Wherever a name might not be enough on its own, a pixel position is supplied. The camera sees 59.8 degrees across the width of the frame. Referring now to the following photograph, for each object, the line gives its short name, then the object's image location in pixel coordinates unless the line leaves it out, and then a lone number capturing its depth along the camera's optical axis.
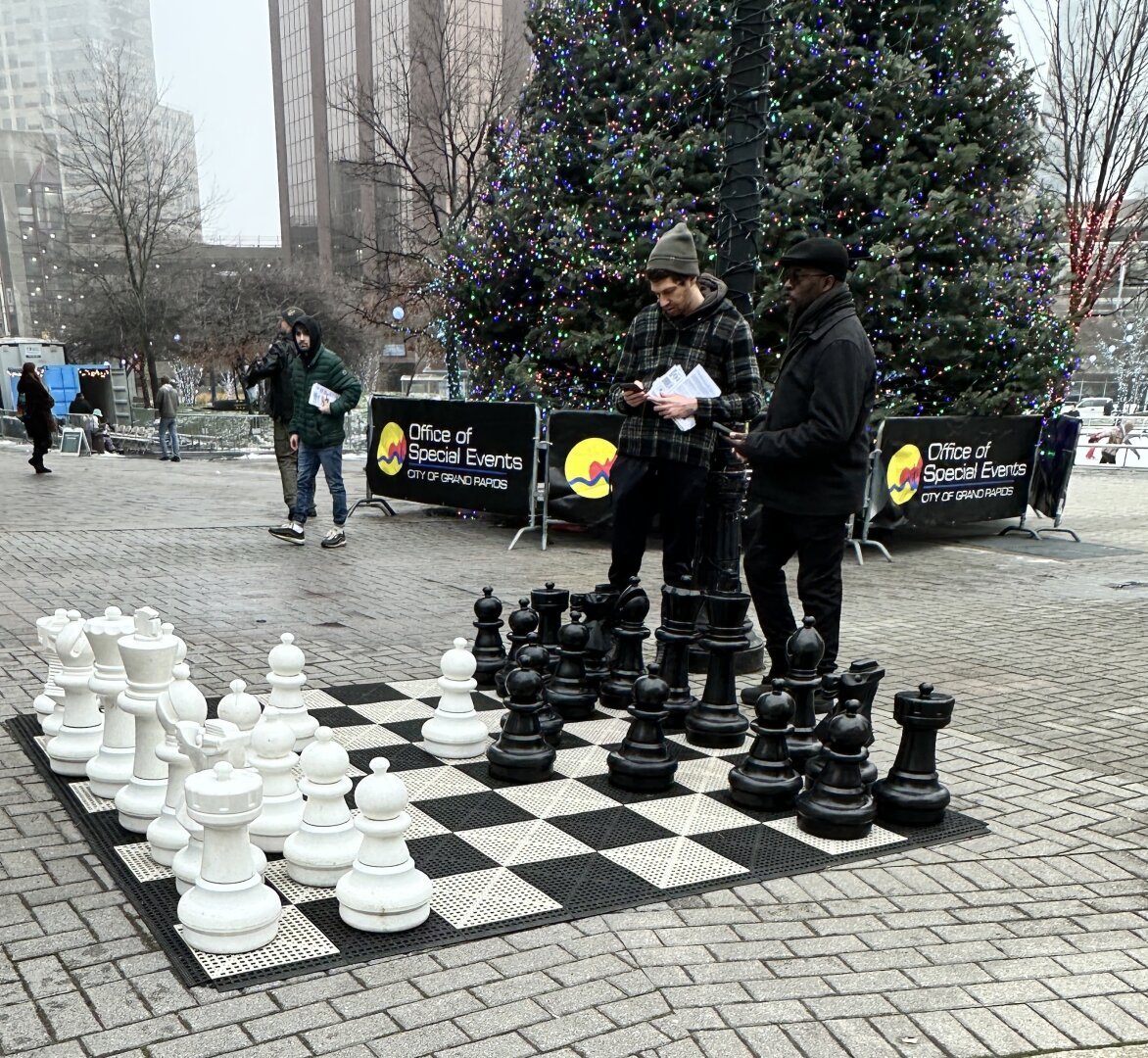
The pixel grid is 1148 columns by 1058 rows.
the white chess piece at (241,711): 2.78
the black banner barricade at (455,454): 9.41
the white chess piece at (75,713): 3.45
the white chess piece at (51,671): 3.80
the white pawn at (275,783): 2.83
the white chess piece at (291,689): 3.57
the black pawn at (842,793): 3.13
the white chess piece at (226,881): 2.37
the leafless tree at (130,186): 29.44
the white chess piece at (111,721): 3.26
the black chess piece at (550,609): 4.58
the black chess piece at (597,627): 4.42
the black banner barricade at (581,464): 8.93
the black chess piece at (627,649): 4.21
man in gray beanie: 4.41
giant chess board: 2.49
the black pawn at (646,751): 3.41
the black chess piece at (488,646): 4.62
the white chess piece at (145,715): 2.99
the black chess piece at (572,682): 4.14
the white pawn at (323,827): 2.70
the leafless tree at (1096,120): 18.91
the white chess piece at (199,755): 2.52
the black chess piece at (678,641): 4.04
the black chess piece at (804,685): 3.53
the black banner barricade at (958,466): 9.31
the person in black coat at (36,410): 15.65
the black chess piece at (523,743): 3.48
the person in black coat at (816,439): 3.82
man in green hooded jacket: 8.88
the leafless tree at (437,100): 20.28
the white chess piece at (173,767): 2.77
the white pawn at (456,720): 3.71
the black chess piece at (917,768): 3.26
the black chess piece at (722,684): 3.81
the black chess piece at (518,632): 4.19
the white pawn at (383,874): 2.48
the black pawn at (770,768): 3.29
